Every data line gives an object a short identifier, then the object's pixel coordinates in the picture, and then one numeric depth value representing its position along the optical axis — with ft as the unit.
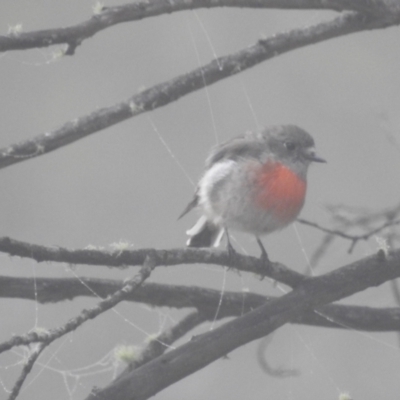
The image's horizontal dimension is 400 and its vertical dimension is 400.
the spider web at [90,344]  22.50
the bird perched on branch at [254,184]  19.16
